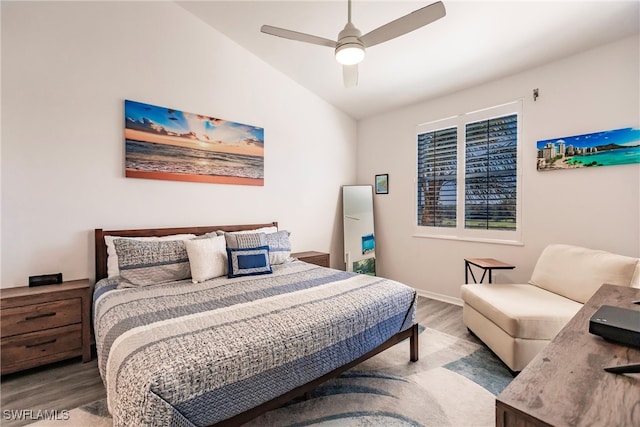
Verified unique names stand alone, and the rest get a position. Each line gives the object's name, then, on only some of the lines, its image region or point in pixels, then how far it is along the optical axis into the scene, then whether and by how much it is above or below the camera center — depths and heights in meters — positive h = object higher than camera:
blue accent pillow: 2.76 -0.49
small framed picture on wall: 4.70 +0.40
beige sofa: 2.21 -0.76
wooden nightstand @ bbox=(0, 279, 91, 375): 2.19 -0.88
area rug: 1.80 -1.24
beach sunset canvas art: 2.97 +0.68
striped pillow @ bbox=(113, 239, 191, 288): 2.46 -0.45
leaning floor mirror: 4.71 -0.31
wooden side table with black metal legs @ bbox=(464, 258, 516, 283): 3.02 -0.57
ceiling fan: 1.92 +1.23
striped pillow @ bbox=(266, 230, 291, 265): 3.22 -0.42
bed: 1.24 -0.66
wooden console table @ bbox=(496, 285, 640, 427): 0.66 -0.45
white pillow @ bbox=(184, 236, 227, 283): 2.63 -0.44
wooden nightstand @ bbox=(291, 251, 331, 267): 3.91 -0.64
